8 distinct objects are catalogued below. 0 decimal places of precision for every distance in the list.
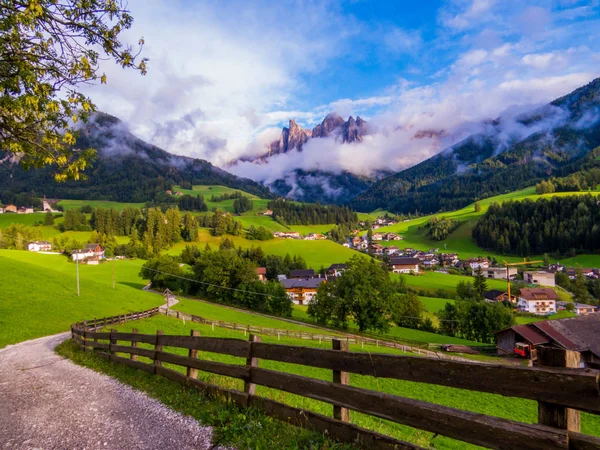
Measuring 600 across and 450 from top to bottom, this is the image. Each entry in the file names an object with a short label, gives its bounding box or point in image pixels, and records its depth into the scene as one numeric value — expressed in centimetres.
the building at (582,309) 8412
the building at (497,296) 8981
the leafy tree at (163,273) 7994
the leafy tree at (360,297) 5444
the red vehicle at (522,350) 4656
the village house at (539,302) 8686
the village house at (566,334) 4322
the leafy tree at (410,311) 6619
